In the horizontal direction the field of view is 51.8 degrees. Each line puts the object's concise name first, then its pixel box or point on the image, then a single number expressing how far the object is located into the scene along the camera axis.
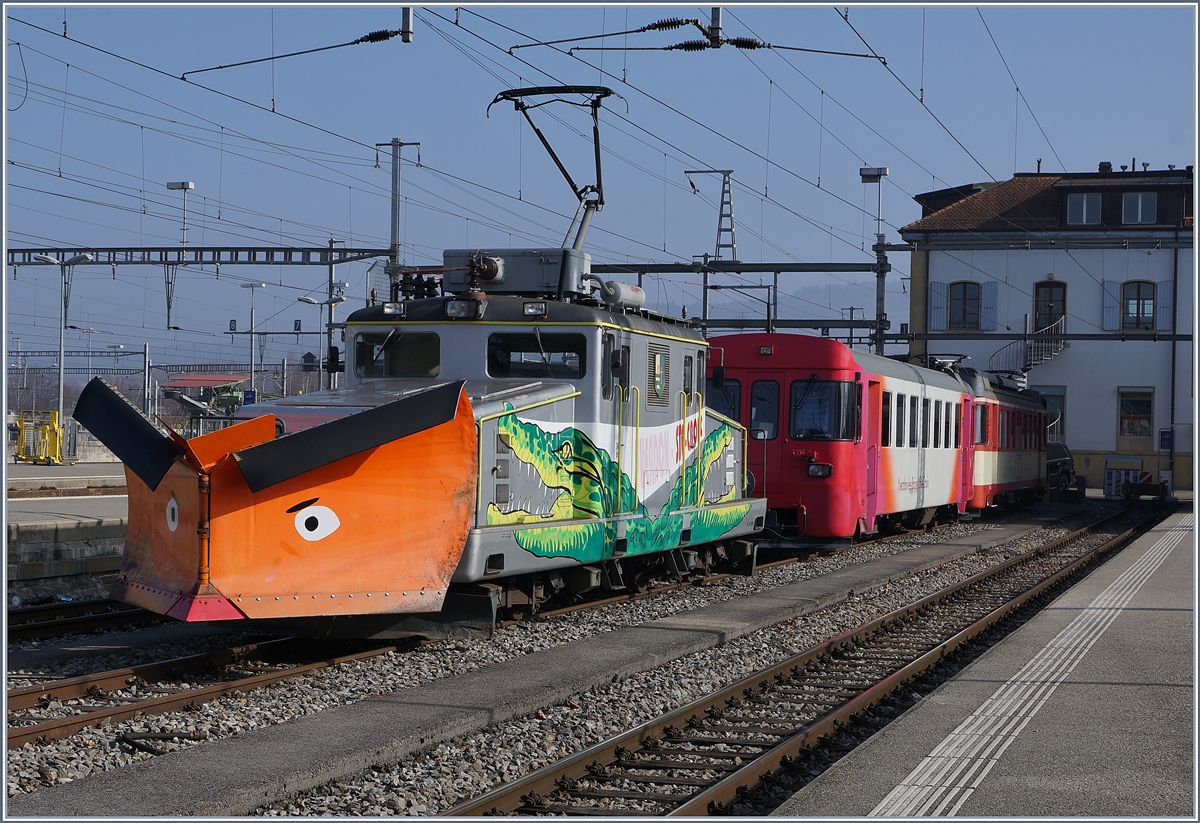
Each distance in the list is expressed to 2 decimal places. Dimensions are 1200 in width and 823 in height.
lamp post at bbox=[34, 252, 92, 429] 35.59
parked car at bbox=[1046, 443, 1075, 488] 40.38
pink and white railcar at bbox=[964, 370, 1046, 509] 27.73
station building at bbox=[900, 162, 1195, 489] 46.19
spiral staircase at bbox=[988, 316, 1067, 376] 47.41
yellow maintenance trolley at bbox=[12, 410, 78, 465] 36.59
